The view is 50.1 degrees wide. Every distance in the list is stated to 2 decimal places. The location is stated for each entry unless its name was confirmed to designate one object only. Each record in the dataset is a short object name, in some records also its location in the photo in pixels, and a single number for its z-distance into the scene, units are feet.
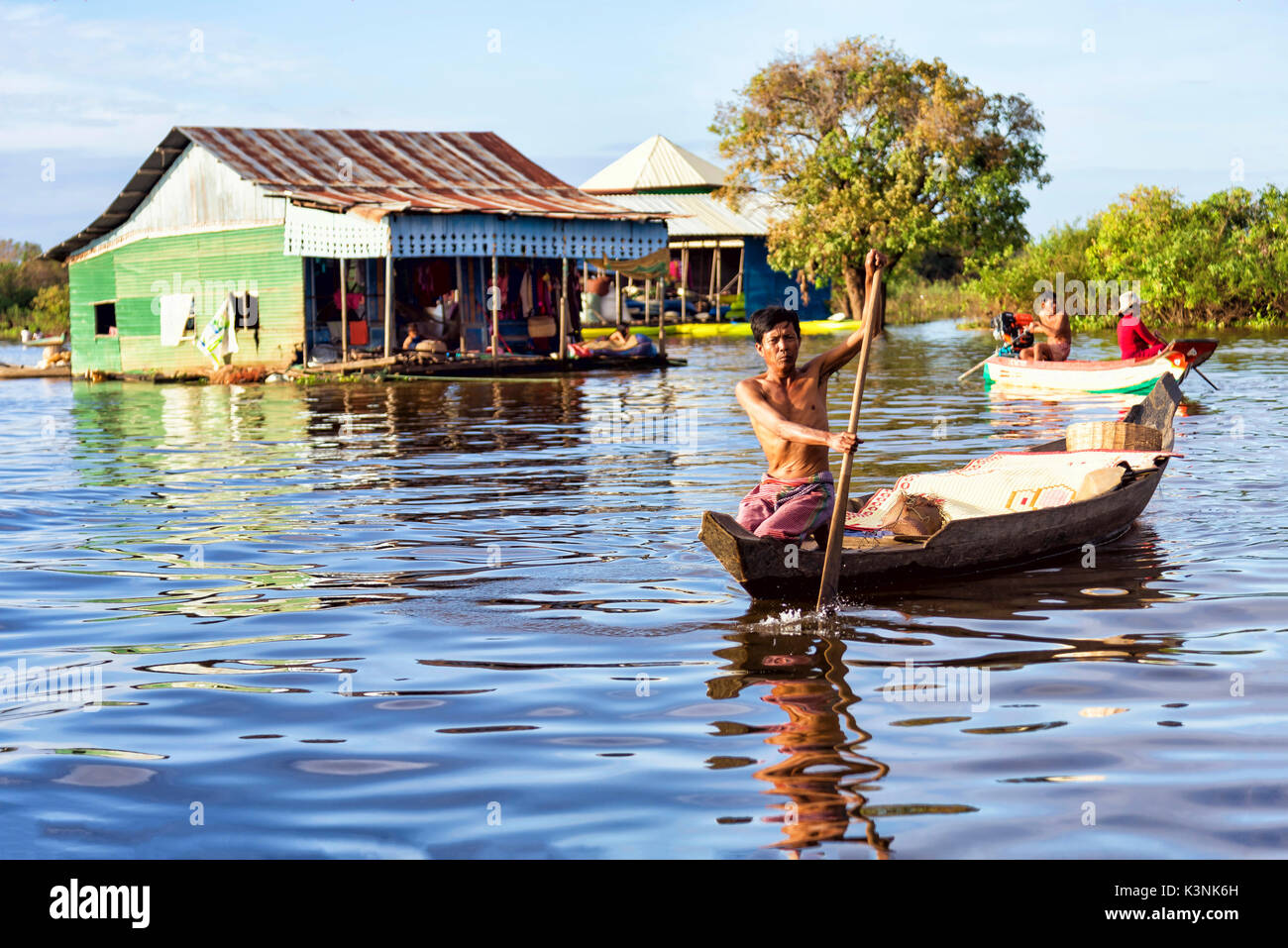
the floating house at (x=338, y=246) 87.30
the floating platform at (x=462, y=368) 86.79
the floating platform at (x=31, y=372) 122.93
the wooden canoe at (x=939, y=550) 23.67
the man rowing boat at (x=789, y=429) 25.44
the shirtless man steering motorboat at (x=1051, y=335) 69.00
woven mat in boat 31.38
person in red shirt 64.13
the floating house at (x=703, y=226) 155.74
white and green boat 61.93
